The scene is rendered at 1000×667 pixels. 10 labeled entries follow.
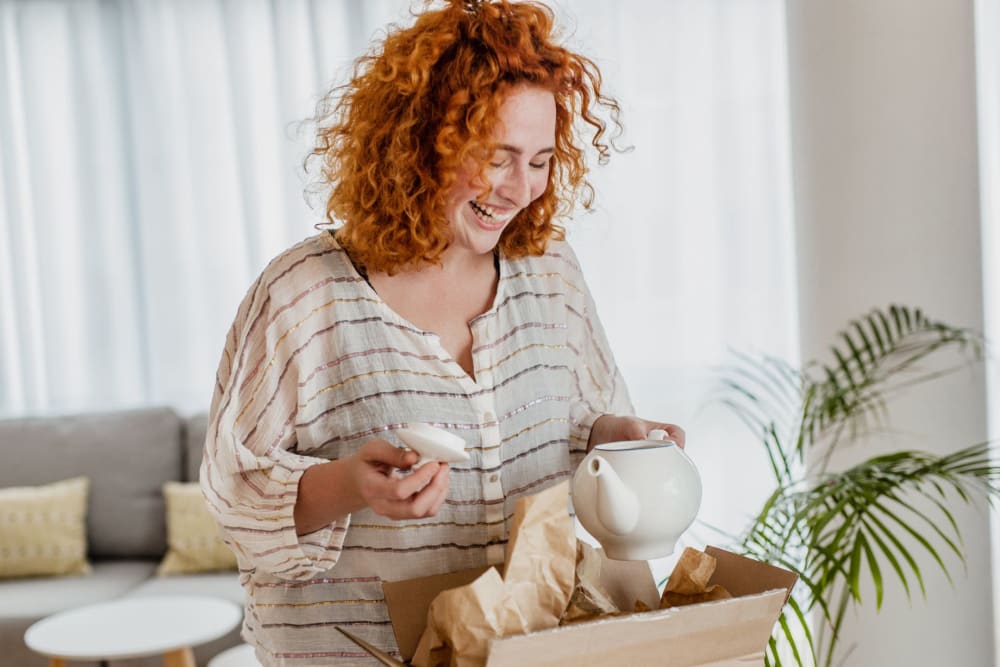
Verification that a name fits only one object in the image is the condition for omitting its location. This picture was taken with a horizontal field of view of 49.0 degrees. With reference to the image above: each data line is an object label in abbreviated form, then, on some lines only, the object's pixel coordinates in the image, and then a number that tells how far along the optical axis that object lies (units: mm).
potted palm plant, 1721
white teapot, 1072
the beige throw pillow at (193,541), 3459
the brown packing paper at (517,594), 936
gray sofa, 3645
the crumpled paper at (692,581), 1083
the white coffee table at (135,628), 2660
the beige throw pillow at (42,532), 3439
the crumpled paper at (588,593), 1022
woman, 1178
